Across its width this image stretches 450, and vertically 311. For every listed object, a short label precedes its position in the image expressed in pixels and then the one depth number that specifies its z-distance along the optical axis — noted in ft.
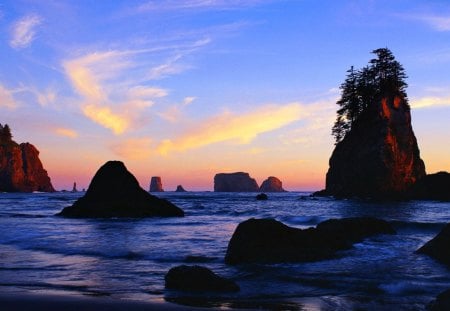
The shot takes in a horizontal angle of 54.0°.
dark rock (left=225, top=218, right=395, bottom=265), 42.39
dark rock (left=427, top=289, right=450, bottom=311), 22.53
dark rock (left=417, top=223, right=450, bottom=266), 41.82
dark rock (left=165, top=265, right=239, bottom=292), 28.91
